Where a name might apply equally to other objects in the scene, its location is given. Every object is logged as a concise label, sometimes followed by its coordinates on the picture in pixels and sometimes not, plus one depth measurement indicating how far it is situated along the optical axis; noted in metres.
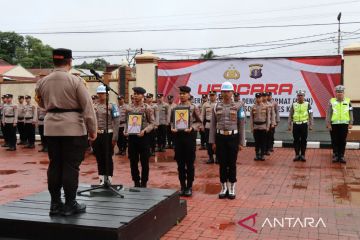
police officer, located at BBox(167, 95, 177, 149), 13.93
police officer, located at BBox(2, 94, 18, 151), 14.94
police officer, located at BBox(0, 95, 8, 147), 15.18
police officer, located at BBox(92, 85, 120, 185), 7.89
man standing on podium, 4.74
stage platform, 4.43
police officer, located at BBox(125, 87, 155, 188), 7.50
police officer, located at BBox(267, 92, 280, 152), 12.37
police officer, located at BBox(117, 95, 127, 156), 12.98
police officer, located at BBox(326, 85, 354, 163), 11.03
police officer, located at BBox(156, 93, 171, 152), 13.84
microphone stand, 5.83
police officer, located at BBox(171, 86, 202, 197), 7.39
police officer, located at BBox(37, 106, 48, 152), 14.32
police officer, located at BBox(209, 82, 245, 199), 7.14
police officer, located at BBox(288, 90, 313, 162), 11.35
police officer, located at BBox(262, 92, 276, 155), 11.98
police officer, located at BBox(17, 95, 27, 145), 15.43
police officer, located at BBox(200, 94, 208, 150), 13.18
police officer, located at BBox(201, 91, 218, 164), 11.50
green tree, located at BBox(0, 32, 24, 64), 80.04
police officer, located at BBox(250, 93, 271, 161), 11.77
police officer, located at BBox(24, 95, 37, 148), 15.38
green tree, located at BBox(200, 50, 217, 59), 49.76
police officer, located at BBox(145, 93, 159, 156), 12.29
